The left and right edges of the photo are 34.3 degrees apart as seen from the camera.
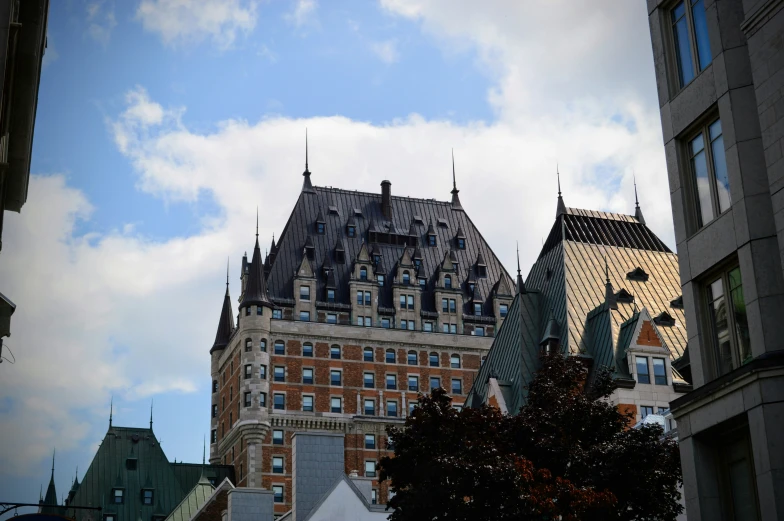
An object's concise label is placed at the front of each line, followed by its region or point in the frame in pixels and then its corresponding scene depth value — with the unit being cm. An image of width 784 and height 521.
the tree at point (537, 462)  3148
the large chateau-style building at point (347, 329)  10500
